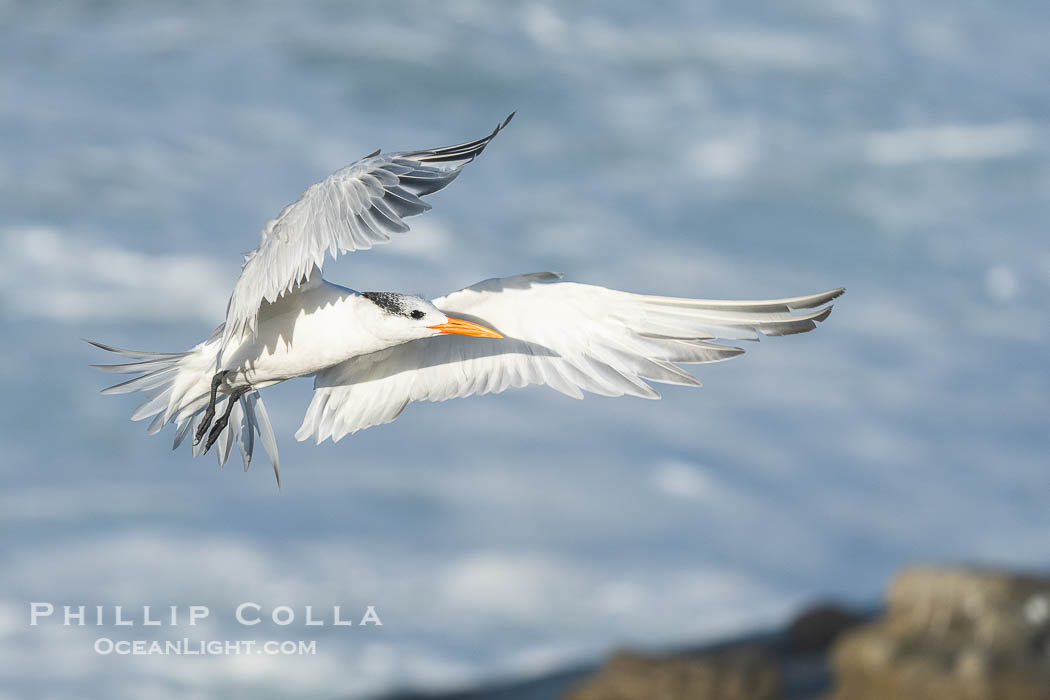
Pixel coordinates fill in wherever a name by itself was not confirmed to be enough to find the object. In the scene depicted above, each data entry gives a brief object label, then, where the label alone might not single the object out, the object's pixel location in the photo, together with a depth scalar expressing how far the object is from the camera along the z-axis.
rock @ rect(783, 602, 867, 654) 19.44
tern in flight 11.21
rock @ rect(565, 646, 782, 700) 14.97
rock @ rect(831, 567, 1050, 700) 10.63
